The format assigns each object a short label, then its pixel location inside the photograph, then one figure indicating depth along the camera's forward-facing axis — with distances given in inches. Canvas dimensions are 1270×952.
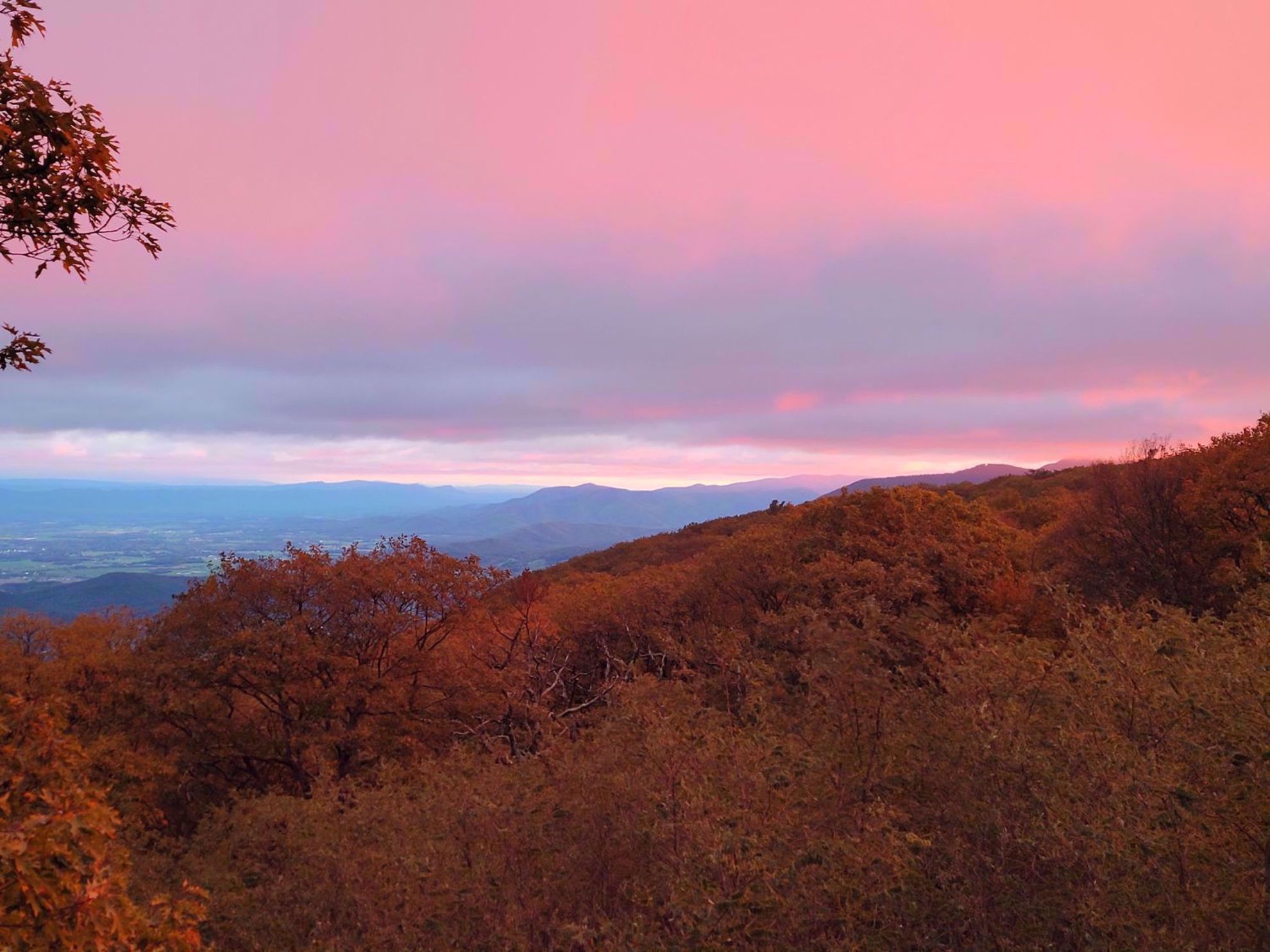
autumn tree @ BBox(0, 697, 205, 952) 165.2
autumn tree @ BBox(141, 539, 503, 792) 914.7
